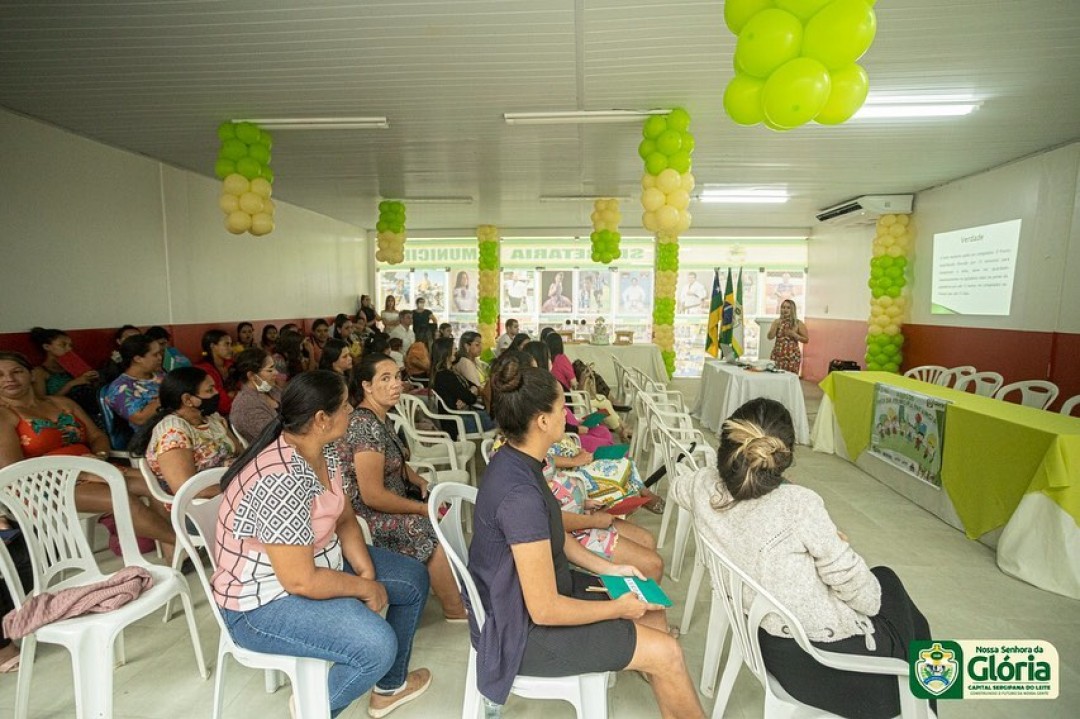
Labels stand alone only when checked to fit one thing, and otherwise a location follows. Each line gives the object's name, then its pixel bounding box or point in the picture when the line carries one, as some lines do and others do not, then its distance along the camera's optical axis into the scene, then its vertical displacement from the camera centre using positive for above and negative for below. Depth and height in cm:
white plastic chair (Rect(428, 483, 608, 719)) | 139 -101
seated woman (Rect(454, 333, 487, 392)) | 495 -59
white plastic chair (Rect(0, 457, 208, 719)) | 155 -97
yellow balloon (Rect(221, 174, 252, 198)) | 416 +87
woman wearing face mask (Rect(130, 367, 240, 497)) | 226 -64
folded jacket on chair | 156 -94
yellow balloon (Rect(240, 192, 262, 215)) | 421 +74
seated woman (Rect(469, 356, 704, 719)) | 130 -78
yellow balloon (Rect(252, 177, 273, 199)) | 425 +87
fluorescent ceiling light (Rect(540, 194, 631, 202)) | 751 +145
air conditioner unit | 732 +136
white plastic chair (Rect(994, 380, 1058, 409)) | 436 -79
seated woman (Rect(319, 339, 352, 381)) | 325 -38
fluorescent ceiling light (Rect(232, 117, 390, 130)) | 421 +139
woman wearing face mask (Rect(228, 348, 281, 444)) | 296 -57
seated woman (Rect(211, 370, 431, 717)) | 138 -73
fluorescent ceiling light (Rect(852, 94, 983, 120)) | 393 +152
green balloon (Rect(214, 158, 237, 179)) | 418 +101
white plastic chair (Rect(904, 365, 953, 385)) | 542 -83
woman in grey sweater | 131 -70
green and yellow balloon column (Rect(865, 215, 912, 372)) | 738 +22
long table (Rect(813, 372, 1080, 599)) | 256 -98
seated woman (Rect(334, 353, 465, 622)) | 207 -73
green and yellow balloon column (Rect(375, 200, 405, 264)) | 733 +89
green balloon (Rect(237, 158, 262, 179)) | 422 +102
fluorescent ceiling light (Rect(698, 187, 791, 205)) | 727 +152
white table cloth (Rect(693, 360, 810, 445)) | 522 -89
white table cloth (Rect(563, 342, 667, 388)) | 763 -82
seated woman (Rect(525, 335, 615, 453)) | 332 -87
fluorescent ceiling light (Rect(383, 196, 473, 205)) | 768 +143
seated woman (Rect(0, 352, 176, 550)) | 239 -68
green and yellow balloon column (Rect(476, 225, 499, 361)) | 1032 +35
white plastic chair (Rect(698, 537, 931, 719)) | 123 -84
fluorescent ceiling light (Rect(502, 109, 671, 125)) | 412 +144
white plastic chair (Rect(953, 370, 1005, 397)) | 491 -81
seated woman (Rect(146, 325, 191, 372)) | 427 -53
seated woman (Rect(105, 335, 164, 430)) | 317 -56
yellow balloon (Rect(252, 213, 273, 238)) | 433 +59
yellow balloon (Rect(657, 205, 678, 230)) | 412 +66
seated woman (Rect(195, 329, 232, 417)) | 491 -51
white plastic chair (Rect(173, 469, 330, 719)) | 147 -105
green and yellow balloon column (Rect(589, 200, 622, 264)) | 701 +92
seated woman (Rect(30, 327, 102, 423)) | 391 -64
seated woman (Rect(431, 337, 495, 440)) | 413 -72
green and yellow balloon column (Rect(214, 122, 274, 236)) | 419 +94
